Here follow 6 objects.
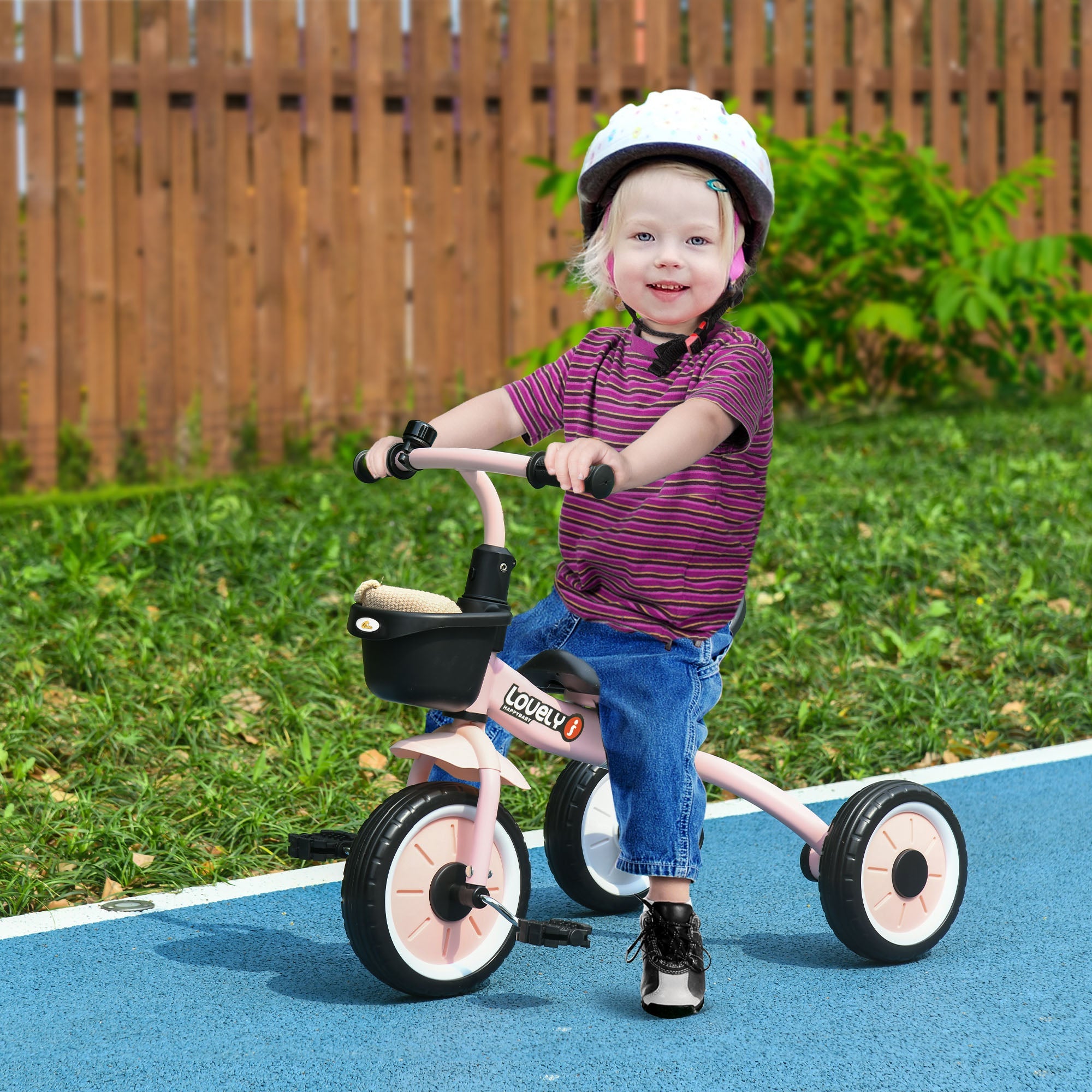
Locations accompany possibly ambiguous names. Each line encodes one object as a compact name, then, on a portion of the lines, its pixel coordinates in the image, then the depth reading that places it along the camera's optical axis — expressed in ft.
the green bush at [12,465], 50.80
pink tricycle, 17.16
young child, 17.89
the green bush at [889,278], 54.49
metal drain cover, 21.51
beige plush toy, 17.30
